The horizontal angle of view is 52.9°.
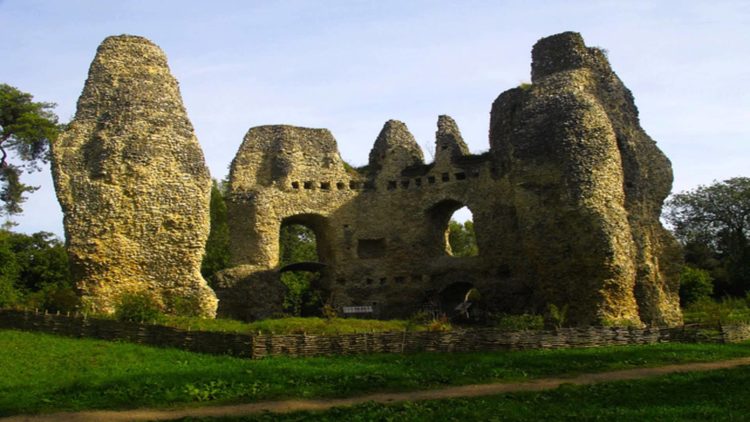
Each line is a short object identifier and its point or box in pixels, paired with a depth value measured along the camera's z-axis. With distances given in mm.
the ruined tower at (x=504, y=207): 24469
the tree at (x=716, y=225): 45500
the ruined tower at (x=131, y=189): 21578
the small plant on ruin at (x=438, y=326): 18688
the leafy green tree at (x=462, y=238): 52281
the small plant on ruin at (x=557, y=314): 21717
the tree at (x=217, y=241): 41625
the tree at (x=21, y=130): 32969
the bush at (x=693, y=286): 37000
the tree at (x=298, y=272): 33688
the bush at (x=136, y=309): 19312
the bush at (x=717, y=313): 21952
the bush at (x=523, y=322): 20766
